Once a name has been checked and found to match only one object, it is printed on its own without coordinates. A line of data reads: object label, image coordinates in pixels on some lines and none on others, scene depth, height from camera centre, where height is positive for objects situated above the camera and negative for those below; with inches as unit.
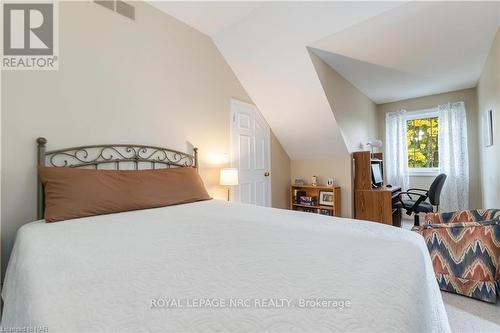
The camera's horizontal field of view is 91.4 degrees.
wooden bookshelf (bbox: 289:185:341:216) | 145.3 -19.5
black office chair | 132.3 -18.6
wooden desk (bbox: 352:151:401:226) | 135.2 -16.8
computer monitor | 152.6 -3.6
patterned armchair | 70.3 -26.7
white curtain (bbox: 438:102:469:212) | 158.6 +7.3
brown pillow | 64.3 -5.6
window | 177.2 +19.3
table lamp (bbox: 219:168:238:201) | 114.8 -3.2
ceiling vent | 86.3 +60.4
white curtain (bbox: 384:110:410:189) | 183.9 +13.7
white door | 133.3 +9.6
